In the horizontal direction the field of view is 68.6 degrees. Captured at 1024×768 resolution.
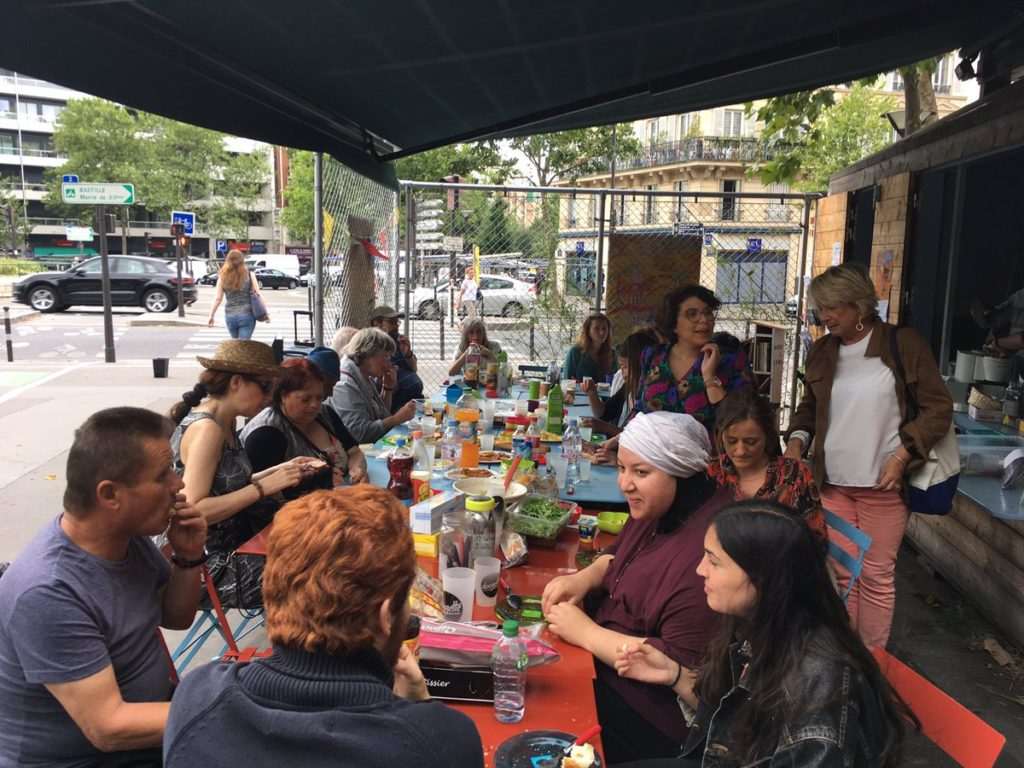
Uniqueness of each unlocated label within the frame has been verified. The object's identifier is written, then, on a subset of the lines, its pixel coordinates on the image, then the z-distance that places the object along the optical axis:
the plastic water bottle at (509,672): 1.88
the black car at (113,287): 21.22
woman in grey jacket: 4.77
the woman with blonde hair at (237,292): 10.42
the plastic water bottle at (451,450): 4.21
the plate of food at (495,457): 4.31
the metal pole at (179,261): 20.78
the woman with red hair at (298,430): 3.37
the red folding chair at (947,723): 1.69
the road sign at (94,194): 11.61
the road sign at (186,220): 19.53
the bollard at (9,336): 12.78
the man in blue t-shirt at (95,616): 1.71
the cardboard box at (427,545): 2.79
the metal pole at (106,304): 12.56
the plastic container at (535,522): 2.98
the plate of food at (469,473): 3.87
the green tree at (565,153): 19.78
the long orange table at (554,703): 1.82
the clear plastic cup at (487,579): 2.42
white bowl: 3.05
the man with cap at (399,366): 6.61
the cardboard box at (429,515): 2.81
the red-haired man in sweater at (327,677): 1.17
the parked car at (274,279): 38.41
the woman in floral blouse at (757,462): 2.92
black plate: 1.67
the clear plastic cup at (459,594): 2.26
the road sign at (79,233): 37.41
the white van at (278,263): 40.06
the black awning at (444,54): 2.97
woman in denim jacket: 1.50
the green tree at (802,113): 8.11
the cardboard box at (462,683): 1.91
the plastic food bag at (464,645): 1.93
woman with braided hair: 2.87
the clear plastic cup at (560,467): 3.94
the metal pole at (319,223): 5.51
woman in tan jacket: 3.45
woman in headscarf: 2.12
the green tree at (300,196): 33.98
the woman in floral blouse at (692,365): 4.18
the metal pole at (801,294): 7.98
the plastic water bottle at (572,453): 3.96
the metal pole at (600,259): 7.93
